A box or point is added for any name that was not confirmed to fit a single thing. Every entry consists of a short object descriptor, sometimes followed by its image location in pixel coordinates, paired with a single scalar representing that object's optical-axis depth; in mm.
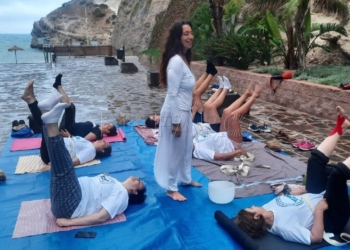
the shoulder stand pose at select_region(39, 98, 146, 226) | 2775
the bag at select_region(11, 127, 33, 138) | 5727
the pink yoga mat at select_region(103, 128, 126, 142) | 5535
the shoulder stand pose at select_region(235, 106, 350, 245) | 2684
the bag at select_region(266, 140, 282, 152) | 4984
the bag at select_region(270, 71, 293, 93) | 8182
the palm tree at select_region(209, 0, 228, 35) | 11648
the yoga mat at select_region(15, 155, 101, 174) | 4305
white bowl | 3436
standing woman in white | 3252
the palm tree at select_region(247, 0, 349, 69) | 8117
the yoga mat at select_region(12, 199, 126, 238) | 2984
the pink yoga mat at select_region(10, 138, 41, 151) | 5168
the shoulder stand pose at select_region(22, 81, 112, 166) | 3840
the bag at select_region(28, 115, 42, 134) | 5895
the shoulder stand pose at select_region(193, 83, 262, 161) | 4559
